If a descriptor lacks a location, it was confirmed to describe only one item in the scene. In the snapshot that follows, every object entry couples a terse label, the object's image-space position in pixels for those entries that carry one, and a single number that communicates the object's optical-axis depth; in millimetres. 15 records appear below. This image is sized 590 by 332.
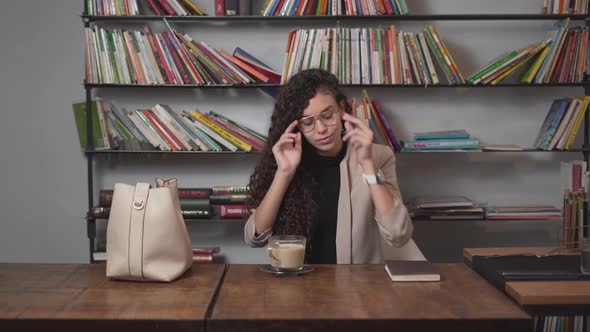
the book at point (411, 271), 1604
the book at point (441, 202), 3166
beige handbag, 1562
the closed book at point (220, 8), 3186
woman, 1979
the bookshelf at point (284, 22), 3156
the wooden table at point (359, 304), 1291
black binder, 1553
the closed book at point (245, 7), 3184
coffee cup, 1679
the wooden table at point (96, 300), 1303
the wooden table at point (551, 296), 1388
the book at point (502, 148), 3172
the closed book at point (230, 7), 3180
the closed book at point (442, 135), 3174
